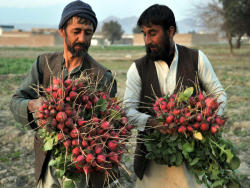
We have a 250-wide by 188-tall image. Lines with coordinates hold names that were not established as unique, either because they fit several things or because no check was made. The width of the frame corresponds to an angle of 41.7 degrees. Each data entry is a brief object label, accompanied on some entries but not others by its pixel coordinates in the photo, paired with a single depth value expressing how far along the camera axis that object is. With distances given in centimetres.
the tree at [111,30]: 6938
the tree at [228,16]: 2486
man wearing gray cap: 229
